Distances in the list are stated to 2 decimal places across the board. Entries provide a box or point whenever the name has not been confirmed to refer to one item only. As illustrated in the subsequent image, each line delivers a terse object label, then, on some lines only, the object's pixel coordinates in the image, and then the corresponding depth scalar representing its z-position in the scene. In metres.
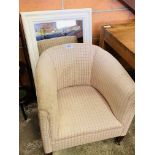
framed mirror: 1.45
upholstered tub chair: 1.07
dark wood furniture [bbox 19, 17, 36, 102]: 1.50
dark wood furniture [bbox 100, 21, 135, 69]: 1.33
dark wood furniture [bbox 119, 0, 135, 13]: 1.47
